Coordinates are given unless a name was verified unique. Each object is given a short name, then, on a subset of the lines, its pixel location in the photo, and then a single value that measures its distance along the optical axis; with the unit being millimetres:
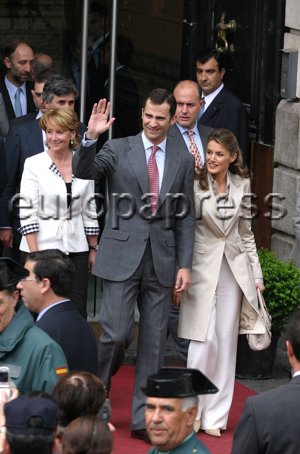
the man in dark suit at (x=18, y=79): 23984
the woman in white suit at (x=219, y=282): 19594
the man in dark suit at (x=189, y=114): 21375
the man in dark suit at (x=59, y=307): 15953
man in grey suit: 19125
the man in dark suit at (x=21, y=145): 20906
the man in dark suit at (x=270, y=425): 12945
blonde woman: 19797
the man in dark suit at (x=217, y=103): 23719
